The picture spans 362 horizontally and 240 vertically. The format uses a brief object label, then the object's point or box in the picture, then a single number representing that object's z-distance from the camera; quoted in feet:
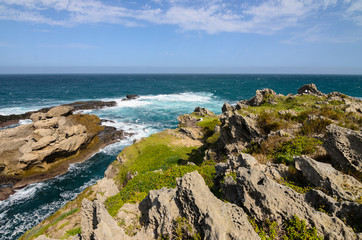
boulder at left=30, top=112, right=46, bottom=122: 139.28
